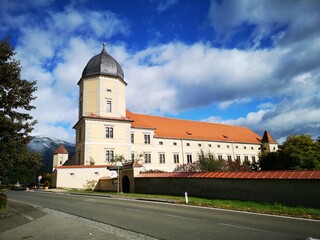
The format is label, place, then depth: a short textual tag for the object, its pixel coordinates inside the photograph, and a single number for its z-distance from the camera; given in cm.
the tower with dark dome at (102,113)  4159
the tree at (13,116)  1692
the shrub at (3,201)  1478
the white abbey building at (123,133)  4209
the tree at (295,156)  3497
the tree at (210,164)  2867
